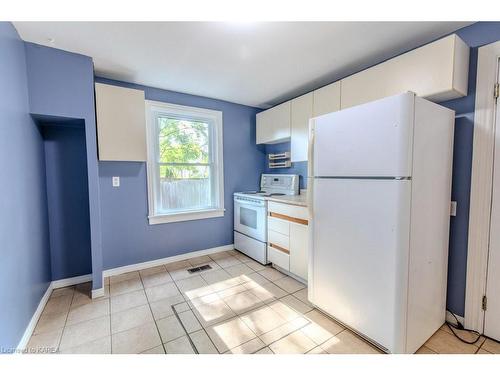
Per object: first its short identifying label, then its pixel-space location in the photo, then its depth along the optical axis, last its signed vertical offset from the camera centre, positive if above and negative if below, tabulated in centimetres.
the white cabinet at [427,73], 156 +81
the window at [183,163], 293 +18
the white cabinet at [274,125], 304 +76
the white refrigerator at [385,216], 137 -30
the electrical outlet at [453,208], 178 -28
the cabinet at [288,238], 236 -74
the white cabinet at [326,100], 233 +85
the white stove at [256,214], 293 -57
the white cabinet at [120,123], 233 +59
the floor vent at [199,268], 282 -124
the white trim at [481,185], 159 -8
